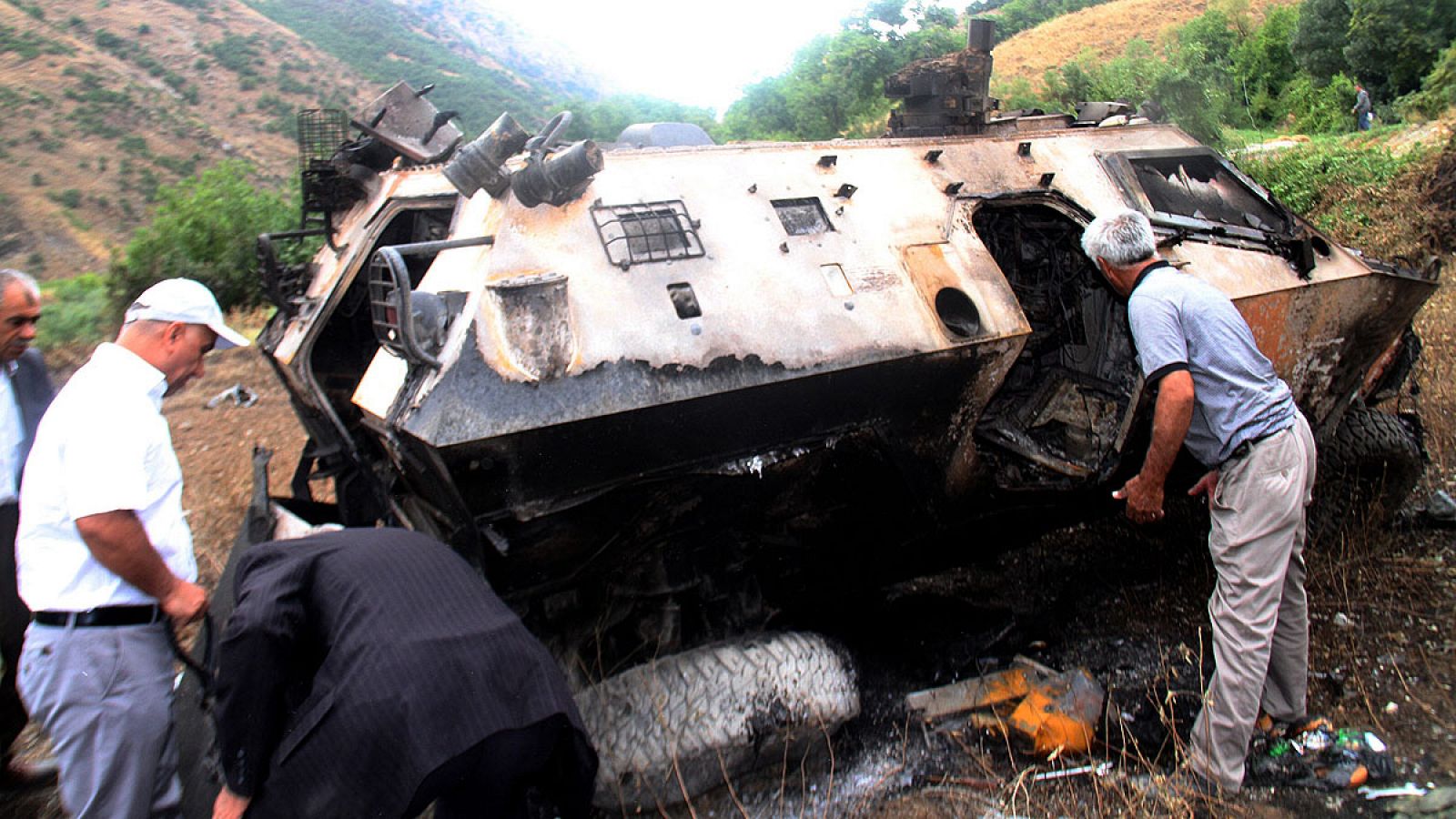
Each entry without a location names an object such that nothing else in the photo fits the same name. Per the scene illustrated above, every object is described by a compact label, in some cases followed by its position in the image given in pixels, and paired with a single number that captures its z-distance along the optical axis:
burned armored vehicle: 2.98
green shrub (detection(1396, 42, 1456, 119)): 16.33
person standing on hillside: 17.69
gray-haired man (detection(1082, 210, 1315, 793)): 2.92
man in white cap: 2.49
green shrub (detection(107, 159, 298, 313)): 12.52
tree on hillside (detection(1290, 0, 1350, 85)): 22.05
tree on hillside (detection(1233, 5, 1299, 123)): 24.27
